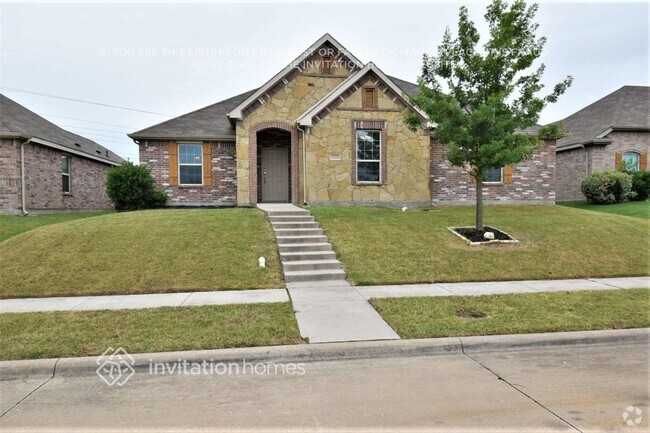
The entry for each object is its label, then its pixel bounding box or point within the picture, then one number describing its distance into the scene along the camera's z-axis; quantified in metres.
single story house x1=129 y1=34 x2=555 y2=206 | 14.50
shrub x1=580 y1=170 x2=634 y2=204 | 18.75
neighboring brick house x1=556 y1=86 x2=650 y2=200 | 20.78
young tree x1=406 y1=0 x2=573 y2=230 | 10.12
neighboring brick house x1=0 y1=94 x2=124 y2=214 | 15.09
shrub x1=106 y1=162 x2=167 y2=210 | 15.15
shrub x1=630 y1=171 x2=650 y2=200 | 19.19
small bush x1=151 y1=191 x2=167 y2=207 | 15.88
